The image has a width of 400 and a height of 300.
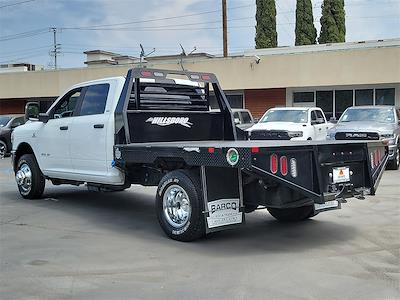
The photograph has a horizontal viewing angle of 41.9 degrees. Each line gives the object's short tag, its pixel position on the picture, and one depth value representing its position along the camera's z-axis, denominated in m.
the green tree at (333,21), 35.94
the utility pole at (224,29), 31.84
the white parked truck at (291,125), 15.41
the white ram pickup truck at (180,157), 5.80
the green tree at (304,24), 38.38
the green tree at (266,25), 38.31
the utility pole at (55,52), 79.75
